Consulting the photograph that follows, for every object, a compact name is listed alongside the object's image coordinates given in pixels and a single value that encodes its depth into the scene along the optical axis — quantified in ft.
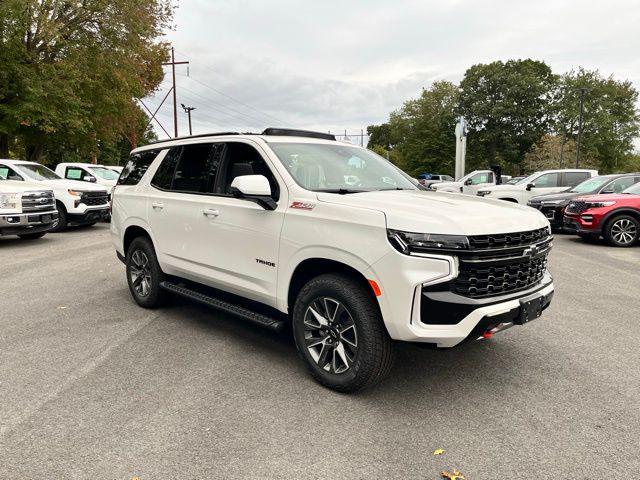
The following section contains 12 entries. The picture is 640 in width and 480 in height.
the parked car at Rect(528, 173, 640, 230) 39.19
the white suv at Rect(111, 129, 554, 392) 9.78
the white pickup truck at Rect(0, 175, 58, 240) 32.68
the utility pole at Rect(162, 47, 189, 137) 121.60
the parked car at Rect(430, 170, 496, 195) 71.20
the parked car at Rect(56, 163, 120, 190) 49.96
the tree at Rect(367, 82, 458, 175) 204.54
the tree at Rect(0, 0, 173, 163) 59.98
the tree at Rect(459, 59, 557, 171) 174.09
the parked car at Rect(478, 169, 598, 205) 51.11
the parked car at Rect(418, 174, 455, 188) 140.15
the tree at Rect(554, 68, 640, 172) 179.32
